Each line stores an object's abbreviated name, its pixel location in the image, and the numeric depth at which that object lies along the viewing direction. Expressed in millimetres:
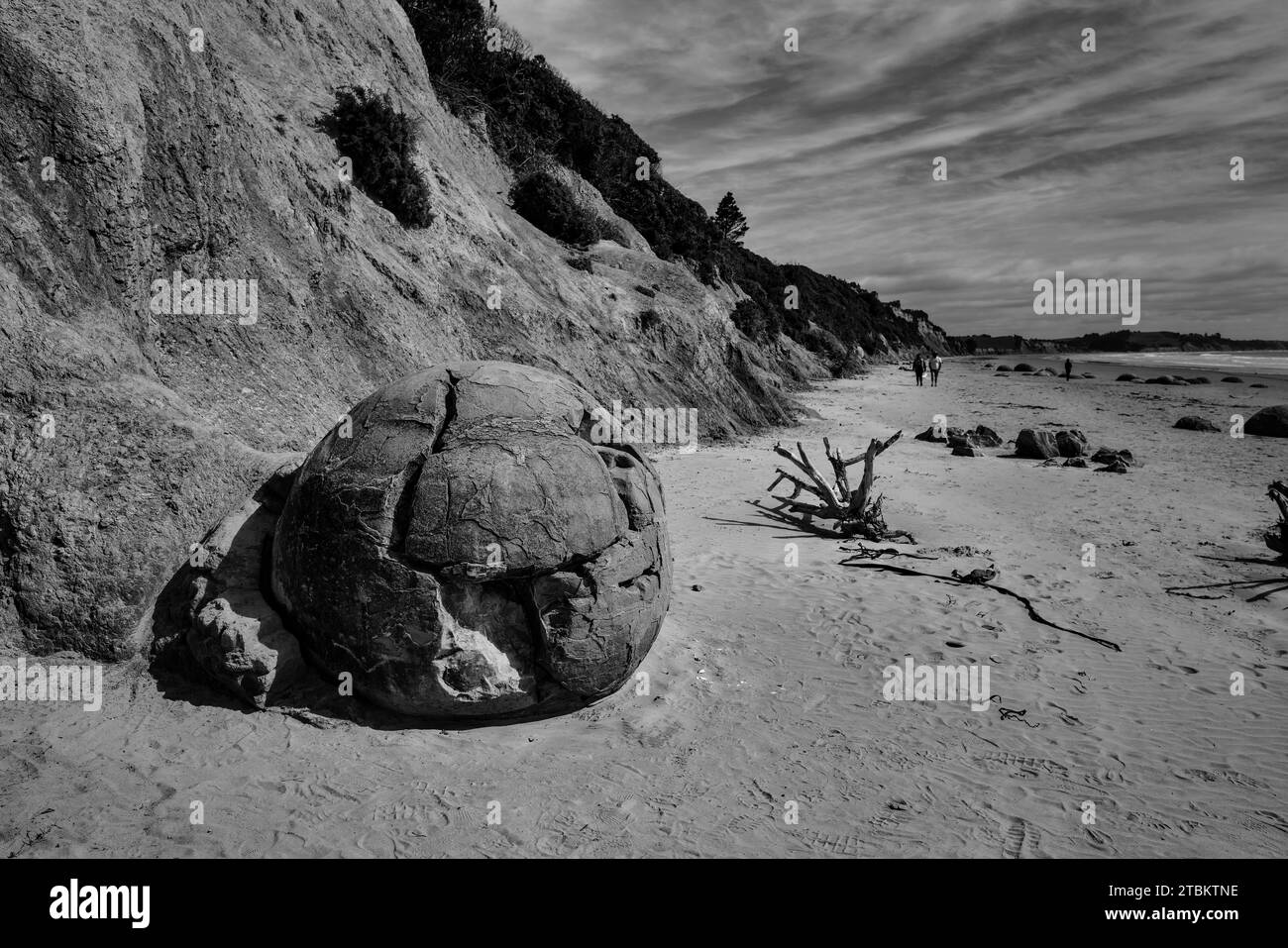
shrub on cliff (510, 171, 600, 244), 19797
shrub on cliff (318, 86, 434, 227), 12258
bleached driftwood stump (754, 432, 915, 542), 10484
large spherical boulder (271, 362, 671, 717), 4805
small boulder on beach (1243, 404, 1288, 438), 21156
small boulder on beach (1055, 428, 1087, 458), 17609
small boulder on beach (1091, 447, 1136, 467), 16328
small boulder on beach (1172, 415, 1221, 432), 22625
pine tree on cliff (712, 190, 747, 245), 55500
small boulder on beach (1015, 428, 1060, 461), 17253
